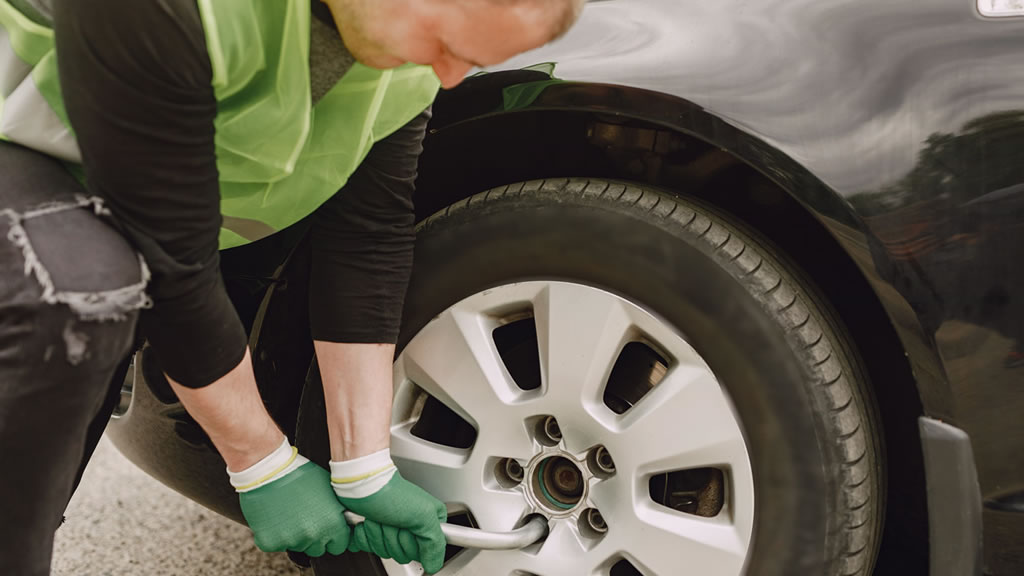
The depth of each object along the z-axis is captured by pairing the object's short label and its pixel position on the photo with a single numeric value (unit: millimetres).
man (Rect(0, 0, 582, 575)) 884
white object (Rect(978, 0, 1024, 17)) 995
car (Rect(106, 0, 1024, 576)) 1028
